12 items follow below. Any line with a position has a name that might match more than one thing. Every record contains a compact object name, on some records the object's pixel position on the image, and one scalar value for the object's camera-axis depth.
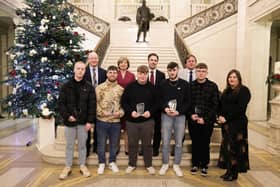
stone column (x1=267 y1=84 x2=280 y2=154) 6.00
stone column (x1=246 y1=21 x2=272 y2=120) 9.52
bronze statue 11.80
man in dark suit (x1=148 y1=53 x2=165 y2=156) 4.57
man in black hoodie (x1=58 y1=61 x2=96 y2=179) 4.13
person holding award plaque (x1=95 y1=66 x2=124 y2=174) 4.33
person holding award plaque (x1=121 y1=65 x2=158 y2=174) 4.28
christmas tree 6.04
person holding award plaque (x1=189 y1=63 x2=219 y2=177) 4.29
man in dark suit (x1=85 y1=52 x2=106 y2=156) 4.64
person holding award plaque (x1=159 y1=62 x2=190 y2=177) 4.29
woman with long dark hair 4.06
